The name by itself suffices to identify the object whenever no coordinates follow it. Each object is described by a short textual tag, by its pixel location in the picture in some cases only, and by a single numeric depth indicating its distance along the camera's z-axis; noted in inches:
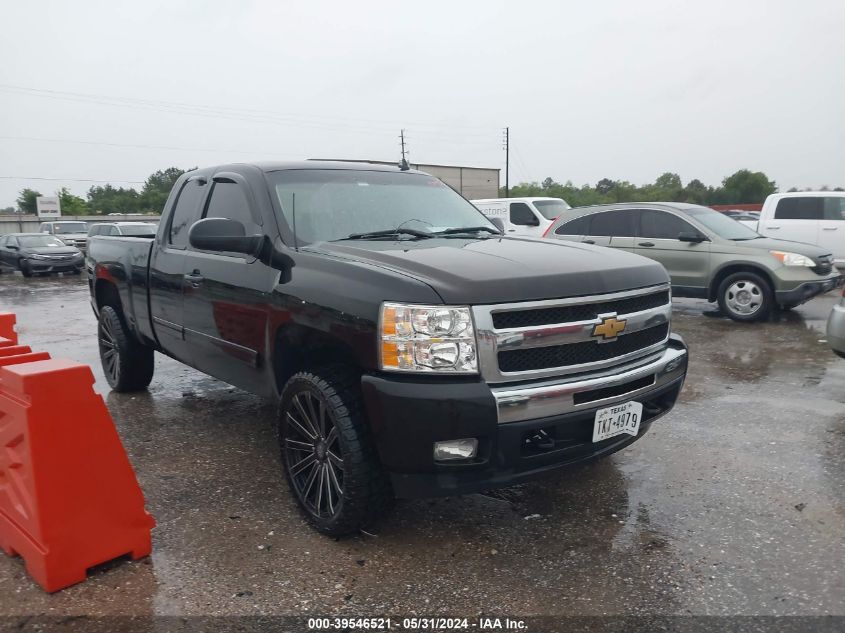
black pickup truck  108.9
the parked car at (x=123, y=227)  686.8
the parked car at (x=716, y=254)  353.7
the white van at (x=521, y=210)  639.8
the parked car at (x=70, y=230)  1010.0
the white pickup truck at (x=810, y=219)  480.4
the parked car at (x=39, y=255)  762.8
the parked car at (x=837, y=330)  194.9
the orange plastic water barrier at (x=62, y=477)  108.0
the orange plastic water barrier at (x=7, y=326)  186.5
